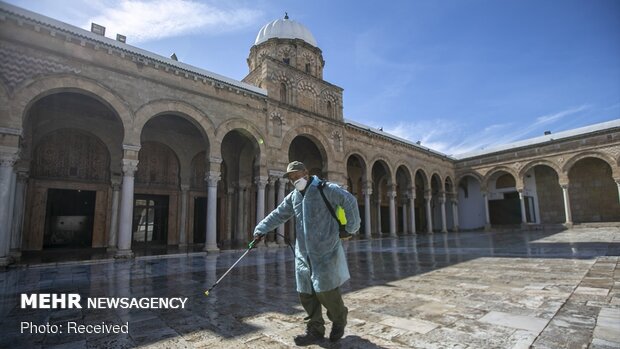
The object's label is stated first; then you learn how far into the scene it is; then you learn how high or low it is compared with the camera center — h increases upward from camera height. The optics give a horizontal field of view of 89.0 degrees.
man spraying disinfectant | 2.64 -0.29
